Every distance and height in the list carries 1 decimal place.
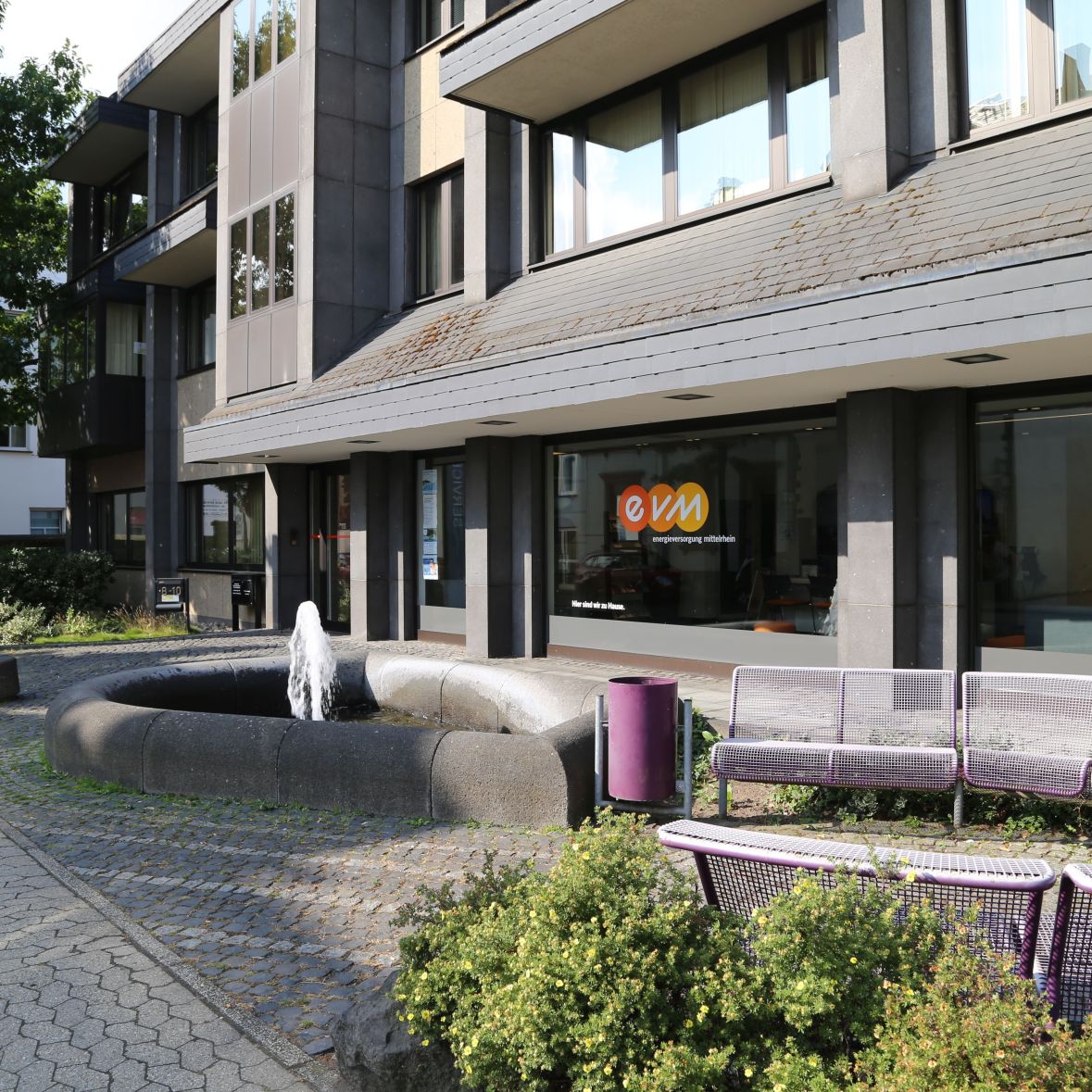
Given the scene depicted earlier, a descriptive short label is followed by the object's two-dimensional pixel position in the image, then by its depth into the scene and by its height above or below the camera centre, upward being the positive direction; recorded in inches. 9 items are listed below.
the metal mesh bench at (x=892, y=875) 113.3 -38.0
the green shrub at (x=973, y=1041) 90.0 -45.6
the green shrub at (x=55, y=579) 854.5 -19.0
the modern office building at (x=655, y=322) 350.9 +88.8
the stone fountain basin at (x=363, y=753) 244.7 -52.8
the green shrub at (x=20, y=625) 725.9 -49.5
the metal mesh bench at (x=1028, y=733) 222.7 -44.2
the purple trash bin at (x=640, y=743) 247.0 -47.2
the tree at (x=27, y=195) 941.8 +343.6
